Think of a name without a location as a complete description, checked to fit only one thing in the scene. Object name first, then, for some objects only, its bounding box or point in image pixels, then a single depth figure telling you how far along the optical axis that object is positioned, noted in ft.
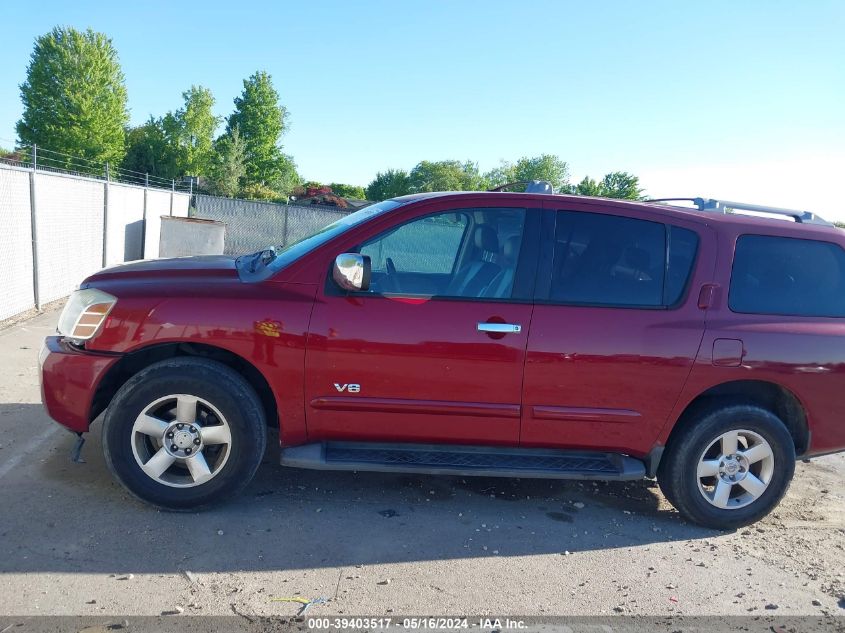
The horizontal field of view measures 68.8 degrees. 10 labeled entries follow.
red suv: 11.52
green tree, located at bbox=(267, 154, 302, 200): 197.46
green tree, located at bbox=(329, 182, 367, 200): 286.25
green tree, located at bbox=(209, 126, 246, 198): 157.58
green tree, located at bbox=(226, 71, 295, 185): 184.34
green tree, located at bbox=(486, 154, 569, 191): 269.93
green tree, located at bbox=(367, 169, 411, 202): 248.93
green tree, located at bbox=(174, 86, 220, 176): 191.01
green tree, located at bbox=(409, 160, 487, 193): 232.12
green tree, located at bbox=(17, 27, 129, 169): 153.89
